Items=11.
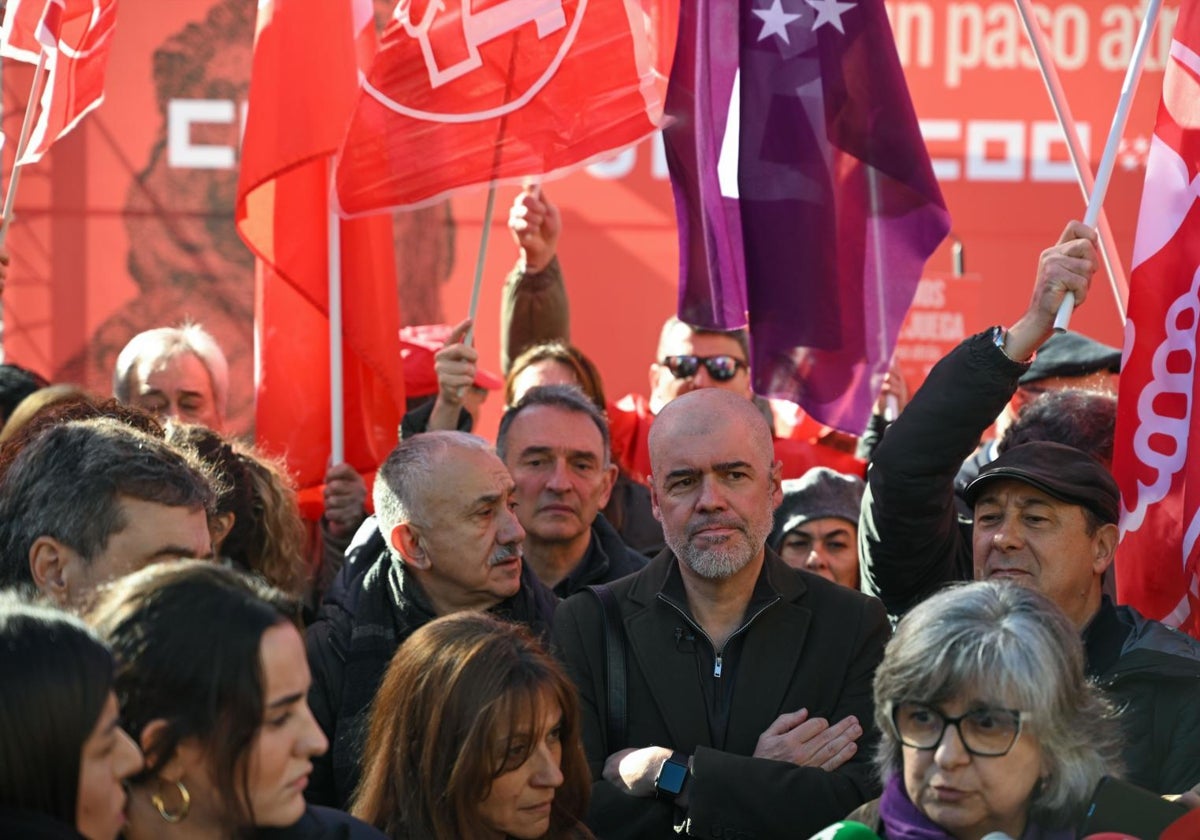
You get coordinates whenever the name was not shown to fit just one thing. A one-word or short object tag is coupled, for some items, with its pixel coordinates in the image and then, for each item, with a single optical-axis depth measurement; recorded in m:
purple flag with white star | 5.10
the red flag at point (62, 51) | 5.96
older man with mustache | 4.51
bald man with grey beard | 3.87
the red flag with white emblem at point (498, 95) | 5.47
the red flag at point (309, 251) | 6.08
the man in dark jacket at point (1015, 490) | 4.07
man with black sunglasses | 6.38
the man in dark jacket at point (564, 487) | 5.32
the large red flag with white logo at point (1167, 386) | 4.57
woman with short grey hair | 3.20
